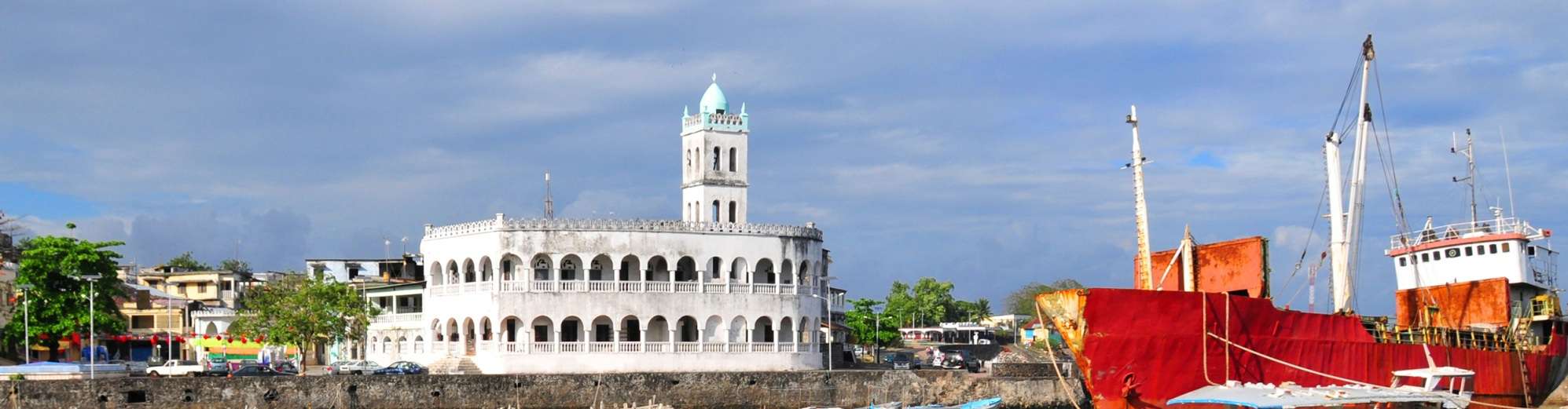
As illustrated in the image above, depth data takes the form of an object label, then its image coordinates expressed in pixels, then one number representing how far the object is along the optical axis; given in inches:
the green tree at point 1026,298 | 6241.1
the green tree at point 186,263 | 5320.9
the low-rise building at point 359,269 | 3663.9
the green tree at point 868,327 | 4084.6
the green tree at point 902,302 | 5246.1
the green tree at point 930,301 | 5516.7
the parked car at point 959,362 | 3213.6
